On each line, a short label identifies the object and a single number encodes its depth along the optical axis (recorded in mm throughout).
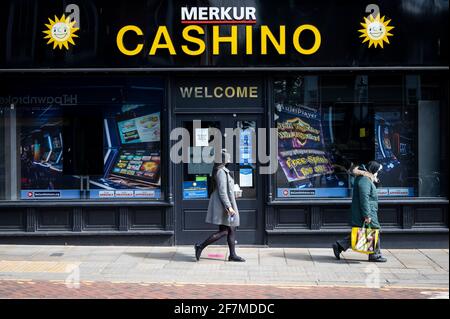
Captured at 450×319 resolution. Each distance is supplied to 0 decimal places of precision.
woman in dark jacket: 10742
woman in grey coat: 10789
